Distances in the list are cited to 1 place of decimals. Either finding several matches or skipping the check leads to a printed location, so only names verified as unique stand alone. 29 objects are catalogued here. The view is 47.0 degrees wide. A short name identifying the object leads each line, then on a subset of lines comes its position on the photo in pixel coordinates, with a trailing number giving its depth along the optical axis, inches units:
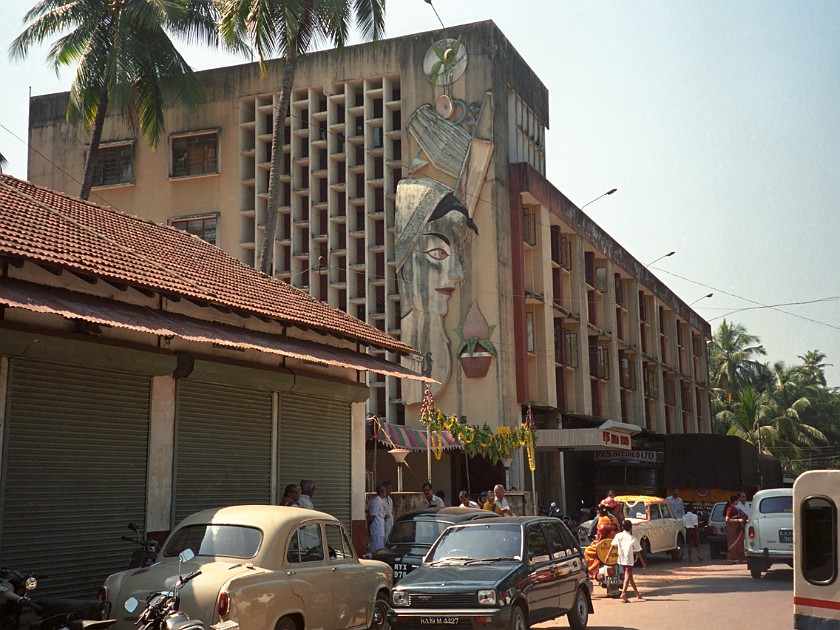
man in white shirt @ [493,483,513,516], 805.2
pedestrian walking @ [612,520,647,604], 661.9
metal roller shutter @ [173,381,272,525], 564.4
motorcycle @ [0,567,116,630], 328.5
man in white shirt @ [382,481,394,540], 738.8
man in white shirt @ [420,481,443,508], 741.9
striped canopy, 1044.1
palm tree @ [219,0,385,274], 1110.4
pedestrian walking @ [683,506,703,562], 1070.4
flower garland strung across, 1042.1
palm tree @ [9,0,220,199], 1152.2
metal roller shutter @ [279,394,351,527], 653.3
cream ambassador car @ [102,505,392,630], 353.7
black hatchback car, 442.3
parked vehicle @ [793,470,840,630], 264.5
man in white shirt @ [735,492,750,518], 943.0
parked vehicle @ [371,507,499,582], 596.1
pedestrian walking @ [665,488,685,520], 1160.2
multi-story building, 1407.5
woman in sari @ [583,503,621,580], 738.2
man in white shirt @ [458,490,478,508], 799.1
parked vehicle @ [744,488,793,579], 764.6
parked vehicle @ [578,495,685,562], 934.4
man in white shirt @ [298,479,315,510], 608.1
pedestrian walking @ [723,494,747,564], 940.6
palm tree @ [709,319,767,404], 3088.1
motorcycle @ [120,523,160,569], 445.1
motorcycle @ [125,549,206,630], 313.1
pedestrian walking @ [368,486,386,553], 720.3
